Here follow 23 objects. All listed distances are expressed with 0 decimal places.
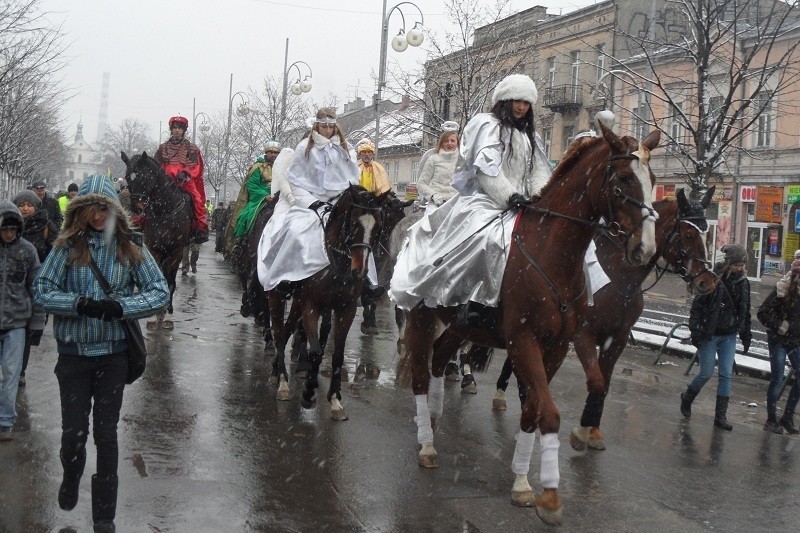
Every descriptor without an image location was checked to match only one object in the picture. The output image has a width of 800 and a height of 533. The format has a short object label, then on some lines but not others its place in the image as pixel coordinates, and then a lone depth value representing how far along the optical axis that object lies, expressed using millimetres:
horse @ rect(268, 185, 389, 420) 8133
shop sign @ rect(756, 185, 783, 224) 34656
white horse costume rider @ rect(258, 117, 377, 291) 8875
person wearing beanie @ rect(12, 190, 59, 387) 8805
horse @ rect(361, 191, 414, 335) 9111
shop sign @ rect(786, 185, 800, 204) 33938
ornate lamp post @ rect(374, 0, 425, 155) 23703
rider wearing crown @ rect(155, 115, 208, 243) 12953
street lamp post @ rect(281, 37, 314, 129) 34438
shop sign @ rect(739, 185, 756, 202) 35594
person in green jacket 12383
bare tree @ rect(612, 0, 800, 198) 16156
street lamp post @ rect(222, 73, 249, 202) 50812
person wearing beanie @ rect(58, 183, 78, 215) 18645
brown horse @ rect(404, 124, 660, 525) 5637
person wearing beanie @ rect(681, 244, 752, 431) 9492
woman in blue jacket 4914
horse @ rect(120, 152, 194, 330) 12352
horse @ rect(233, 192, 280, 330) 10781
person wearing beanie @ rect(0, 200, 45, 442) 6934
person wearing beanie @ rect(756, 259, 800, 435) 9359
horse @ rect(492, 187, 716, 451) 7738
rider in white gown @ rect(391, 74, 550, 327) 6328
